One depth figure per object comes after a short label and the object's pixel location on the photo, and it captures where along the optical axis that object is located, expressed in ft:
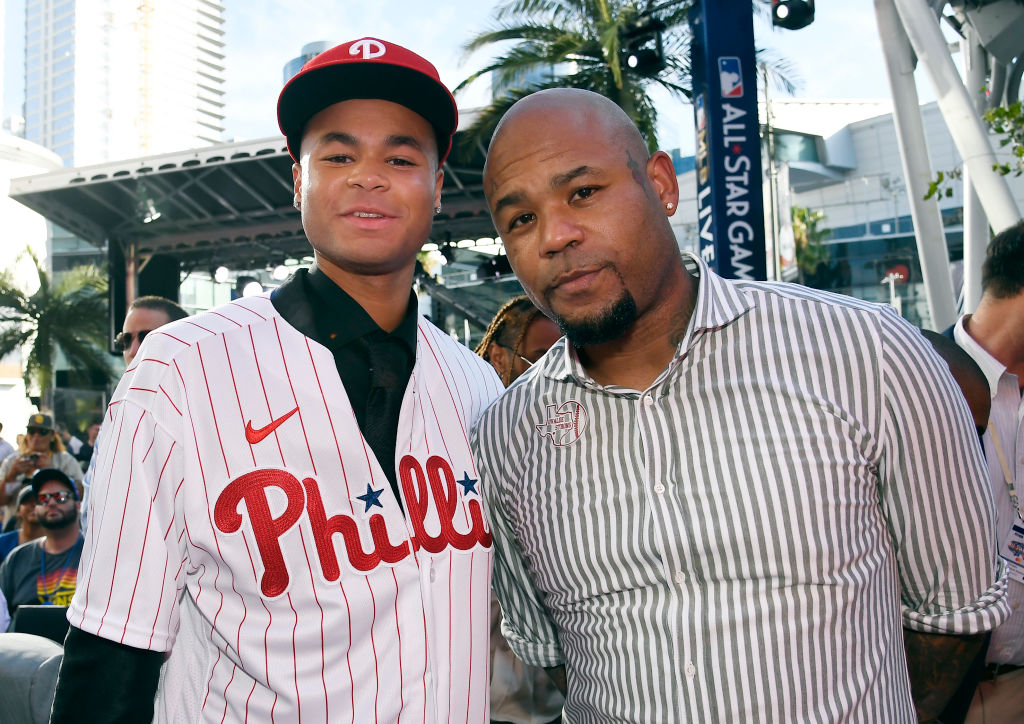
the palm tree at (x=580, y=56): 44.29
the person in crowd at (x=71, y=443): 47.60
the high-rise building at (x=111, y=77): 441.68
